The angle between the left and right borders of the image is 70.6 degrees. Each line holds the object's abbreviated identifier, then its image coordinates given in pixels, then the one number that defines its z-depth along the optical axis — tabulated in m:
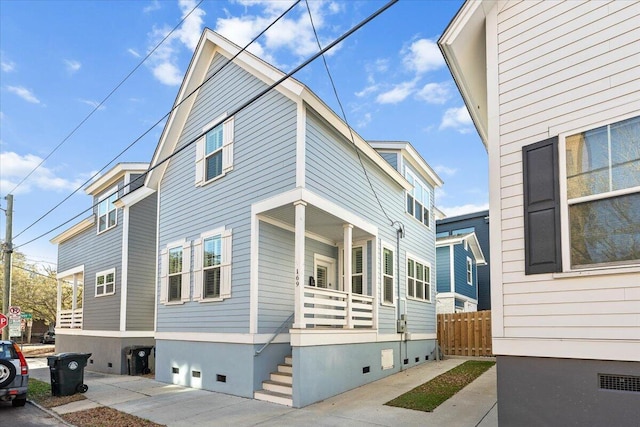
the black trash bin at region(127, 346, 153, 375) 14.45
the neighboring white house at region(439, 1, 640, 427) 4.59
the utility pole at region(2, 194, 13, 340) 14.83
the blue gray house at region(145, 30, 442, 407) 9.41
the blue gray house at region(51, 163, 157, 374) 15.34
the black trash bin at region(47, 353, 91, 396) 10.28
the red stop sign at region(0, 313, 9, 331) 13.59
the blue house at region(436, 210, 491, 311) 27.58
